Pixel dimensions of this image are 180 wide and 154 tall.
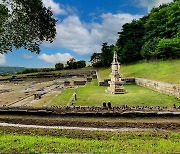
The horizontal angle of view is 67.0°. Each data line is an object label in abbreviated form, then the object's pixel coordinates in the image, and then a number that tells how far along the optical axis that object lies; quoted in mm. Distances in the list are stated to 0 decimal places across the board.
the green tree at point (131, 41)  28747
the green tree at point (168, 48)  19323
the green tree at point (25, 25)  9088
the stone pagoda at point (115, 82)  11455
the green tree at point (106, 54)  32917
